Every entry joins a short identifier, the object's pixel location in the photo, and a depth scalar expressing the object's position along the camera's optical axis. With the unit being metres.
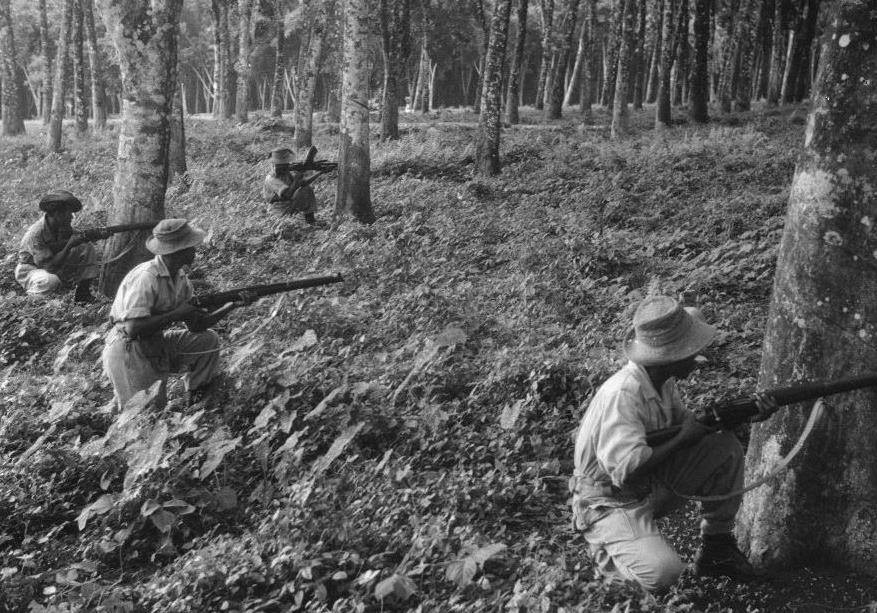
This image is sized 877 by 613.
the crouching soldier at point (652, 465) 3.75
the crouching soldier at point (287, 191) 12.28
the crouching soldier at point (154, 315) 5.93
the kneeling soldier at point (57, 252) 9.14
